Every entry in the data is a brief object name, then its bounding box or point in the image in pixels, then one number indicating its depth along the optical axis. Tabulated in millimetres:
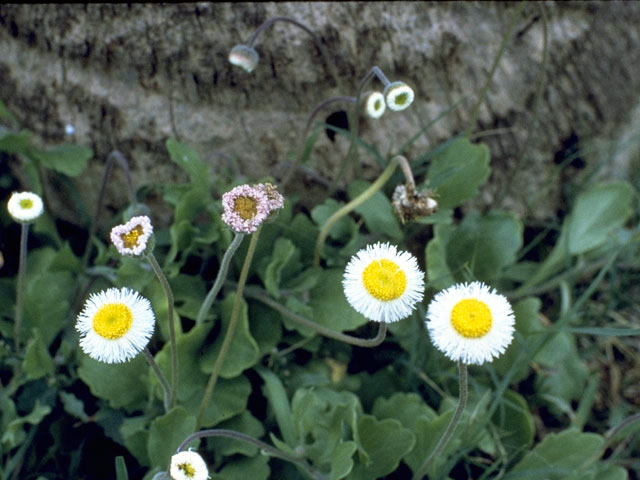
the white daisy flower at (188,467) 377
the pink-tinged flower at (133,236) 386
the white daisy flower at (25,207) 443
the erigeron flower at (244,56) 478
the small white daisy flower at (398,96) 433
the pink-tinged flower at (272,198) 395
